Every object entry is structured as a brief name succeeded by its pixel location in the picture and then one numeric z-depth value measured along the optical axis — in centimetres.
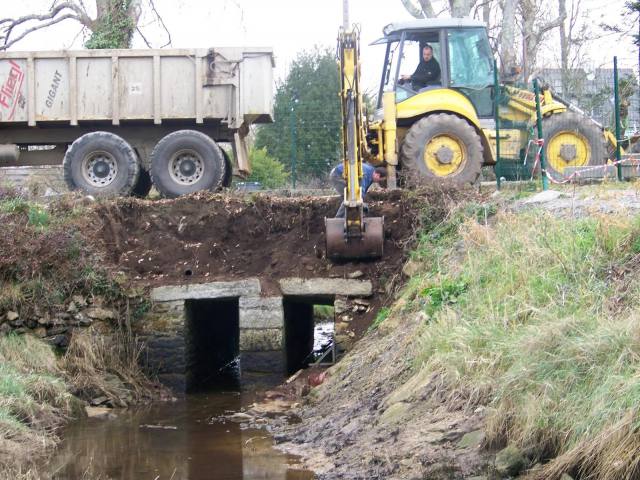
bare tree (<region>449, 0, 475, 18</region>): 2344
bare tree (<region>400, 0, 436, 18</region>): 2455
